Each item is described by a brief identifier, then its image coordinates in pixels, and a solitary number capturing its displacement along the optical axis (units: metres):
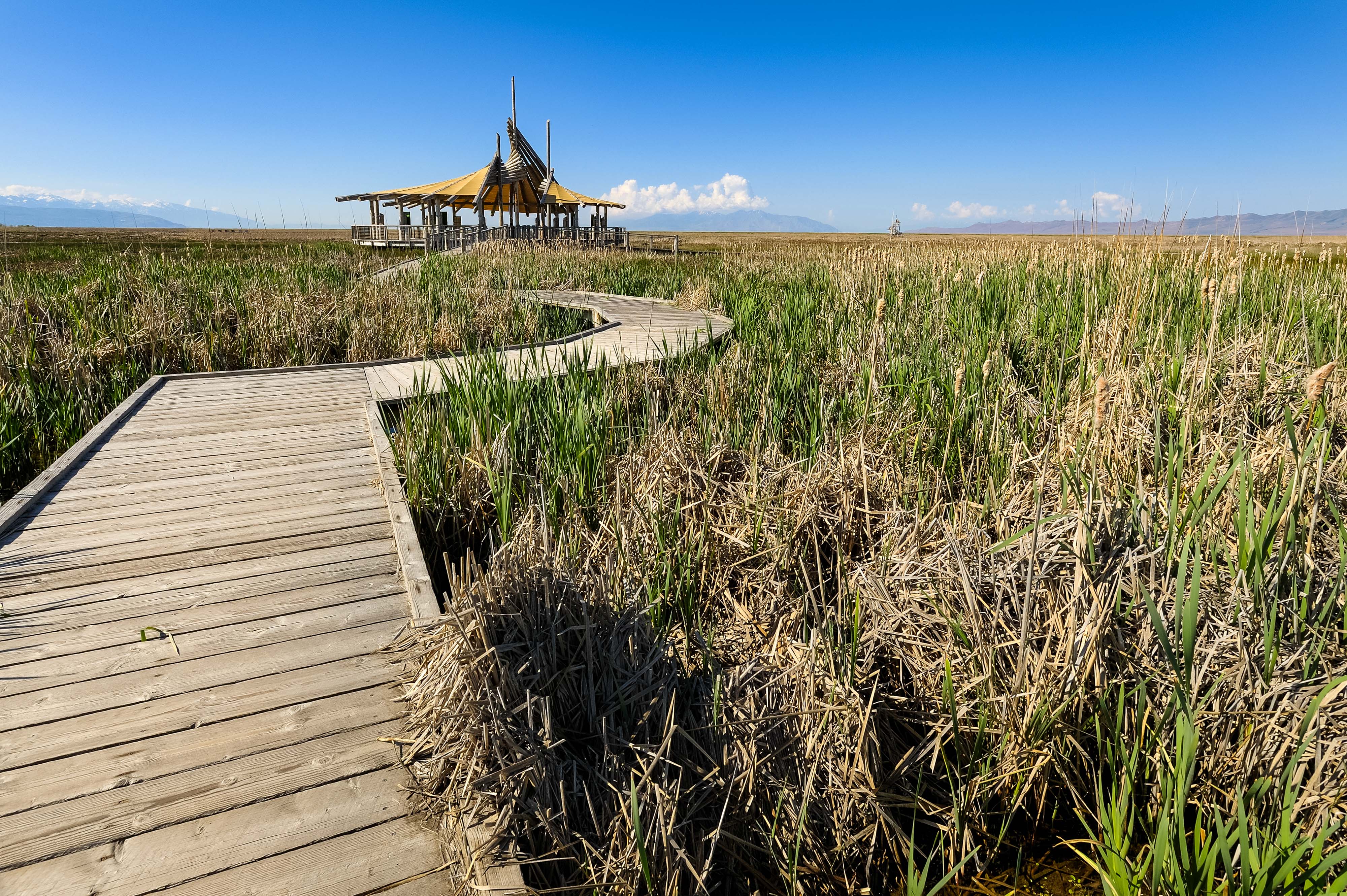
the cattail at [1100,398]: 2.21
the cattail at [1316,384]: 2.21
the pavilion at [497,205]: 21.84
